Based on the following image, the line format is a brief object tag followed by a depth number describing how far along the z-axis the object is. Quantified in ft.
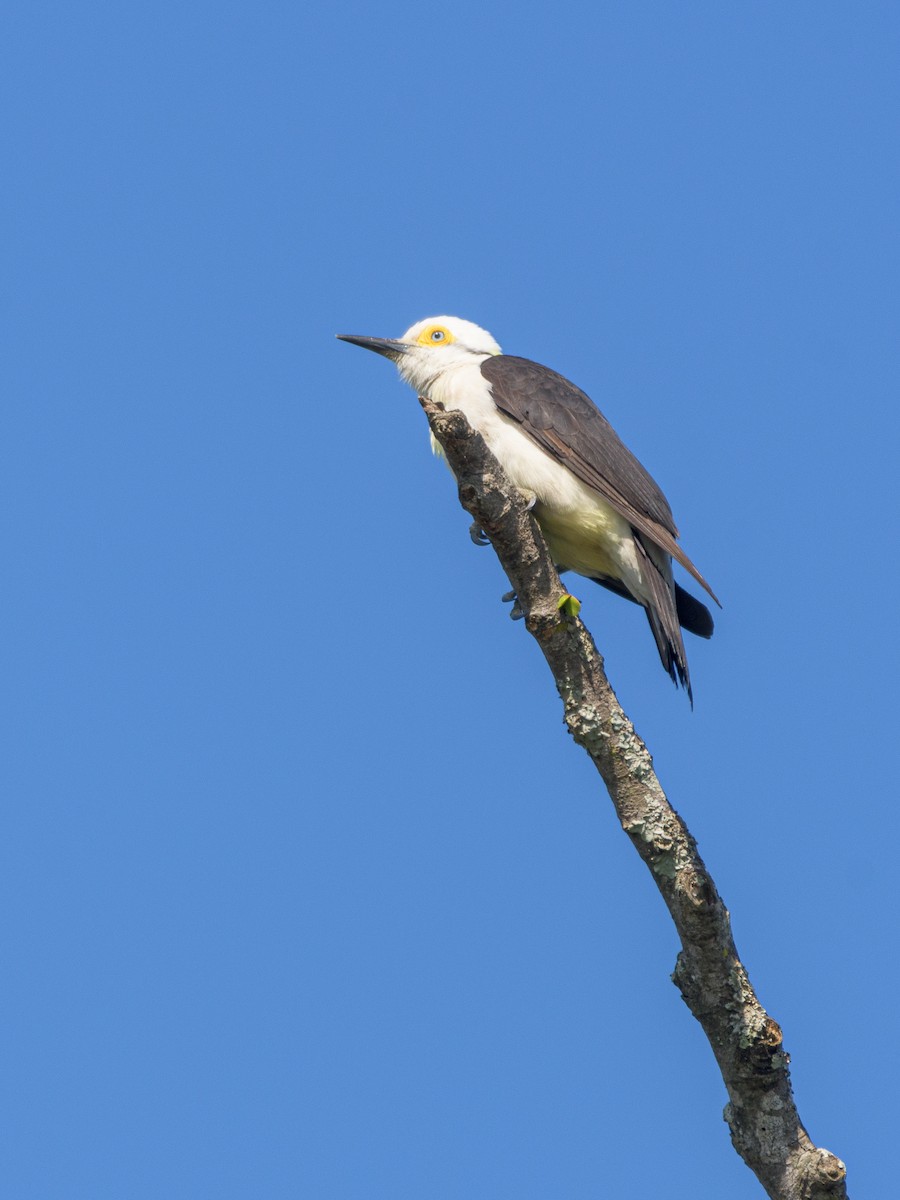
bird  44.27
